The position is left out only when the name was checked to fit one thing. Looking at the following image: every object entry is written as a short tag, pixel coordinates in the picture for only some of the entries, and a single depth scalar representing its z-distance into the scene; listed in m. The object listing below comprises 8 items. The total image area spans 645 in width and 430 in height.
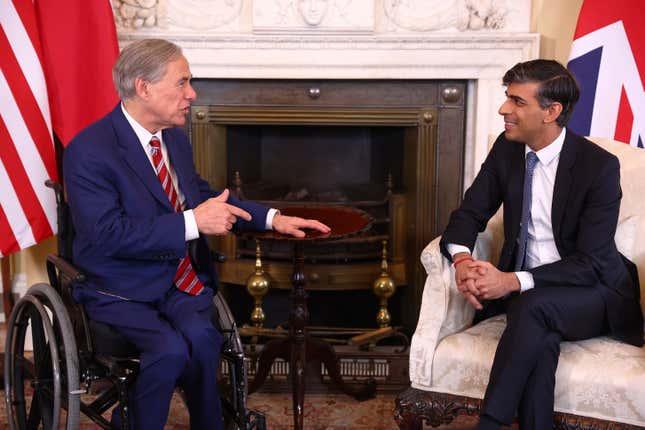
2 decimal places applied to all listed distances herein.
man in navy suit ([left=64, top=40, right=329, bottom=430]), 2.12
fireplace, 3.47
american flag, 2.98
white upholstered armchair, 2.12
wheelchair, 2.10
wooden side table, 2.41
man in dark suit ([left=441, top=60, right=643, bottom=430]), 2.14
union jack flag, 2.96
